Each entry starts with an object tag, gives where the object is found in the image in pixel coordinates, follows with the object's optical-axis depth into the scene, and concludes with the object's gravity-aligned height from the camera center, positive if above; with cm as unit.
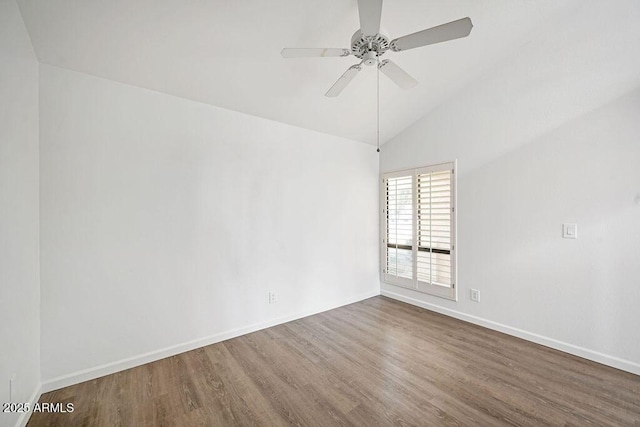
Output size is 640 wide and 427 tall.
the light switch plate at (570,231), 251 -19
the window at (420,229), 343 -24
